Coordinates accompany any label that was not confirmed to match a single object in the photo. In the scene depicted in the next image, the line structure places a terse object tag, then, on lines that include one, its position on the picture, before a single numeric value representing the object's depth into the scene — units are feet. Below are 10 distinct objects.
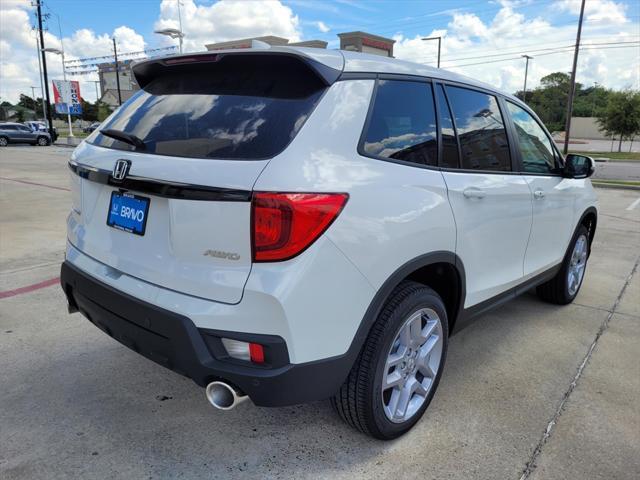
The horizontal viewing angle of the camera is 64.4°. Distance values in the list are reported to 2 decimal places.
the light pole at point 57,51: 110.32
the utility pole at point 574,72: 76.12
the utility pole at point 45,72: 110.83
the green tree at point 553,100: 263.49
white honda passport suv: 6.29
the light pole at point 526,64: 154.48
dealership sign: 110.42
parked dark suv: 101.96
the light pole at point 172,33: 73.10
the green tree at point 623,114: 100.83
